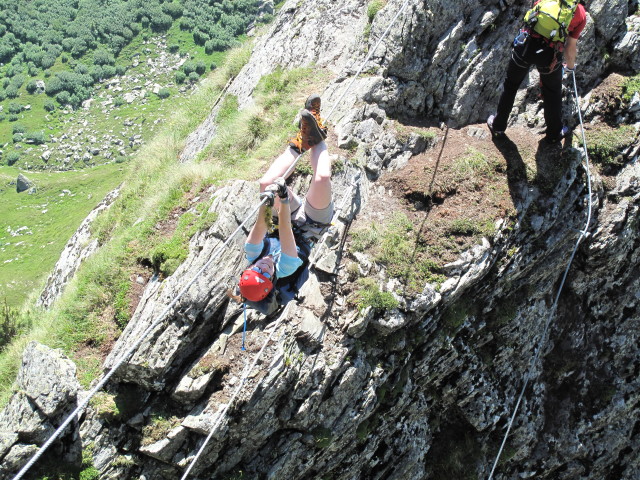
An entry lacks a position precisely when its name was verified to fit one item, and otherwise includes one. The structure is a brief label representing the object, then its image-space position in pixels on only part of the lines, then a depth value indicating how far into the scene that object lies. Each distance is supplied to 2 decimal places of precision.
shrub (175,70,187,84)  95.88
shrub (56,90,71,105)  90.31
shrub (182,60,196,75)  98.31
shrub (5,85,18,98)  94.19
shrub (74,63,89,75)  98.00
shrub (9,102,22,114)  90.19
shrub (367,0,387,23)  12.16
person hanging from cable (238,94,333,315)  6.78
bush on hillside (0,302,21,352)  12.36
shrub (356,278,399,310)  8.30
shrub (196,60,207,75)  98.75
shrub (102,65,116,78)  97.85
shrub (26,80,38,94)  96.44
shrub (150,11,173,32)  108.56
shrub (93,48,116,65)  101.12
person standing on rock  7.79
